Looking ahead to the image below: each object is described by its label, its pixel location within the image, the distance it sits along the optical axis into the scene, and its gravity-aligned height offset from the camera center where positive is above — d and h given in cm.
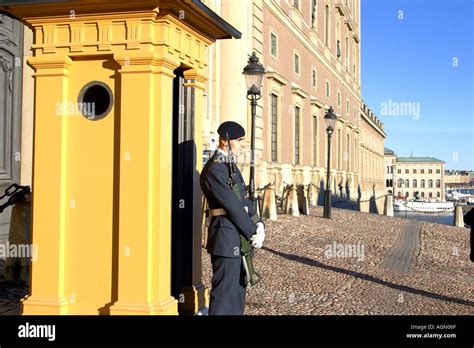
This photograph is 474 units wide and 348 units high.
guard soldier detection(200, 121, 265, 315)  414 -36
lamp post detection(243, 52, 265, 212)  998 +208
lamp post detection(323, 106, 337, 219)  1716 +59
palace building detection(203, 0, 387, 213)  1759 +468
